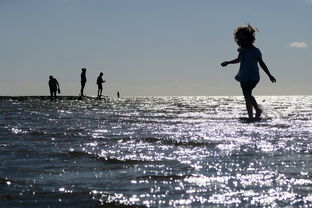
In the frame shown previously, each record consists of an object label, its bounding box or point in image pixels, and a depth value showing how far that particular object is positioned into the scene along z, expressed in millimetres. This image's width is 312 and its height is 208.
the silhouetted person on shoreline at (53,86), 32562
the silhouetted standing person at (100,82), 33512
